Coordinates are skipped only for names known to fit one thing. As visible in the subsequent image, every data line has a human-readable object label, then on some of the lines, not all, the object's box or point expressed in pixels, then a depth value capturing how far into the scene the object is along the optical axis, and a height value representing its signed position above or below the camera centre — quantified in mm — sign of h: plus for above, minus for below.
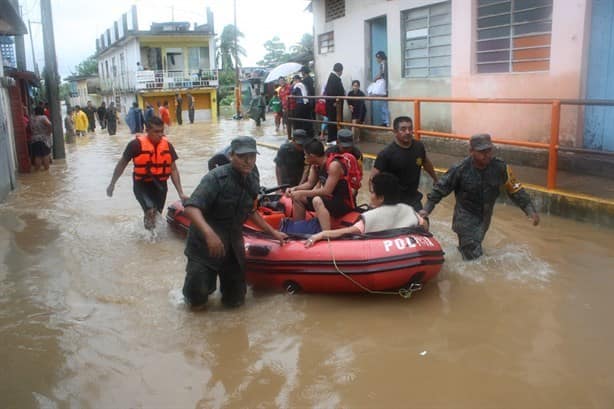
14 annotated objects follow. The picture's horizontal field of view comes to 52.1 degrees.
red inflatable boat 5090 -1482
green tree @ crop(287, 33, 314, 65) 27750 +2515
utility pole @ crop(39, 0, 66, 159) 16938 +134
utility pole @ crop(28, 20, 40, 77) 32331 +1479
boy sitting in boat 5910 -1037
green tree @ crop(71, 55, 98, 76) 82300 +2844
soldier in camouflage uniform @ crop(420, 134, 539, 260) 5746 -1047
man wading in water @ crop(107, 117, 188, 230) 7176 -908
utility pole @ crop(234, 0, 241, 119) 32219 -785
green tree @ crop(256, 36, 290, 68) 58522 +3146
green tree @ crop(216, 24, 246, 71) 54875 +3175
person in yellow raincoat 27094 -1373
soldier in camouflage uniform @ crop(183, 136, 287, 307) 4750 -1087
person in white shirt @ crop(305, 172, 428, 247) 5297 -1132
